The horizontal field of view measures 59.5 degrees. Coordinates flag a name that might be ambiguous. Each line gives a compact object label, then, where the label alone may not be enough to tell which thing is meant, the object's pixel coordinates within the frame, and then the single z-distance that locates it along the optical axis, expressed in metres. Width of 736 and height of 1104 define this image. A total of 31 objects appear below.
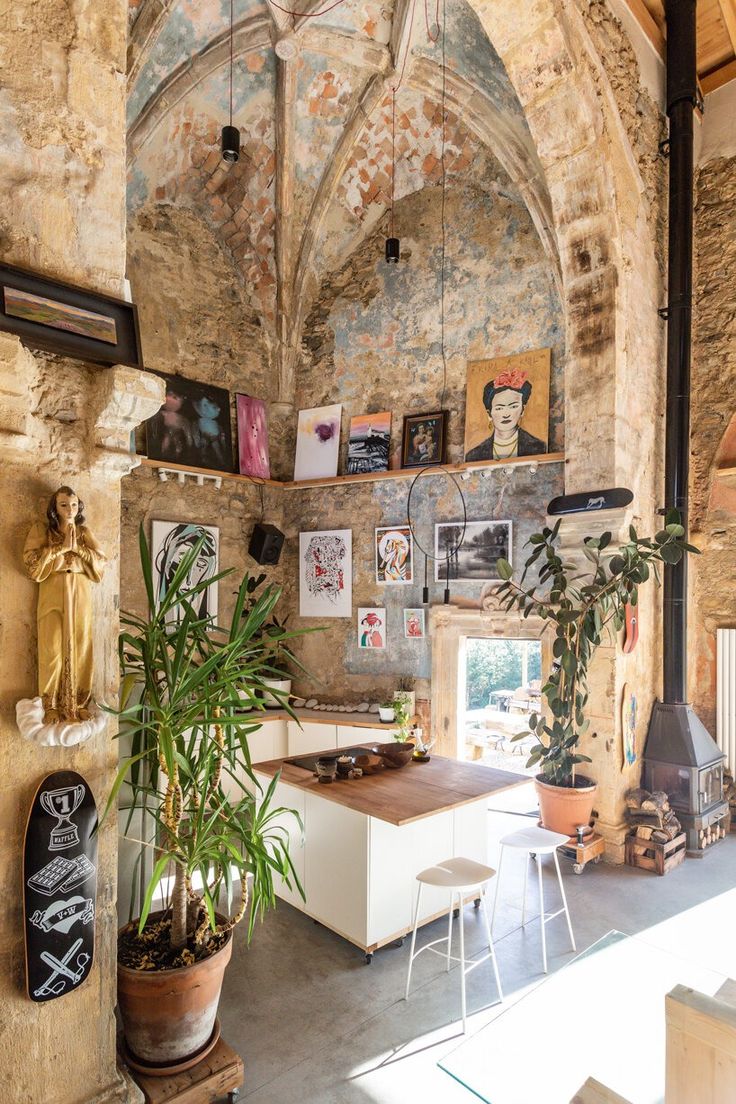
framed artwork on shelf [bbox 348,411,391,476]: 6.61
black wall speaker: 6.93
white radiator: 5.55
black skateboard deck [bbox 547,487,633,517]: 4.58
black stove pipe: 5.20
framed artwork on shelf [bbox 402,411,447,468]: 6.22
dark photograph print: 5.81
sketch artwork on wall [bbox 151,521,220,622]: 5.92
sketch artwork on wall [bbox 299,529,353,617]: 6.81
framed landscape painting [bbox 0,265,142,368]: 1.90
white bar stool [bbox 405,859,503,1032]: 2.94
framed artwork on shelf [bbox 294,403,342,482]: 6.96
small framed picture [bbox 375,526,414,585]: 6.39
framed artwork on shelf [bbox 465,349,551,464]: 5.65
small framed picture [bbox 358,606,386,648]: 6.53
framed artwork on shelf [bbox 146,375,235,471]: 6.15
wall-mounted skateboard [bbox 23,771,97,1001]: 1.91
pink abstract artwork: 6.88
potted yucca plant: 2.13
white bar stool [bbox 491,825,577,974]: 3.36
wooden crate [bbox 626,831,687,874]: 4.53
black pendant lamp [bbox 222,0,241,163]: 4.89
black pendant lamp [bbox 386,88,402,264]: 5.85
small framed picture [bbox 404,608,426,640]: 6.27
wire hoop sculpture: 6.06
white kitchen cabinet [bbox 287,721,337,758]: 6.11
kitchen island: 3.37
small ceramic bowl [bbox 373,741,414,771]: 4.11
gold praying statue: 1.93
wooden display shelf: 5.56
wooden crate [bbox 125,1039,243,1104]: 2.16
